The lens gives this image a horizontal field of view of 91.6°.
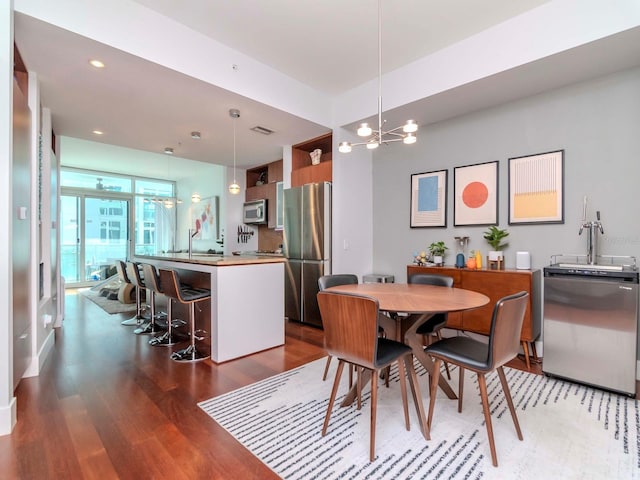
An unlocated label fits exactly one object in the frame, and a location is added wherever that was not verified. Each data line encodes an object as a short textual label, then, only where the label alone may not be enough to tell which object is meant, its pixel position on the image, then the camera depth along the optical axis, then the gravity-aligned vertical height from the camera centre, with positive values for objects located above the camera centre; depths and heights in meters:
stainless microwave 5.88 +0.48
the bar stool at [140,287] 3.98 -0.69
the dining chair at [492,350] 1.68 -0.70
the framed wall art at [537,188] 3.11 +0.52
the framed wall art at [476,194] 3.54 +0.51
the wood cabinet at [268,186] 5.75 +0.99
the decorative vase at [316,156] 4.71 +1.24
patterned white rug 1.63 -1.22
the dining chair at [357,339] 1.71 -0.59
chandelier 2.16 +0.76
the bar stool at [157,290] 3.40 -0.61
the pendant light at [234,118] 3.58 +1.44
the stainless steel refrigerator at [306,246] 4.26 -0.13
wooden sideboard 2.96 -0.53
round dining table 1.87 -0.42
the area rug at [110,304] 5.22 -1.25
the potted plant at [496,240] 3.34 -0.02
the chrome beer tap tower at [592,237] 2.78 +0.01
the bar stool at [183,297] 3.05 -0.61
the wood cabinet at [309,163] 4.46 +1.19
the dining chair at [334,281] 2.71 -0.41
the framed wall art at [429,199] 3.94 +0.50
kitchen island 3.05 -0.71
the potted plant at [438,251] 3.77 -0.17
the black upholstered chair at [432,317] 2.58 -0.65
